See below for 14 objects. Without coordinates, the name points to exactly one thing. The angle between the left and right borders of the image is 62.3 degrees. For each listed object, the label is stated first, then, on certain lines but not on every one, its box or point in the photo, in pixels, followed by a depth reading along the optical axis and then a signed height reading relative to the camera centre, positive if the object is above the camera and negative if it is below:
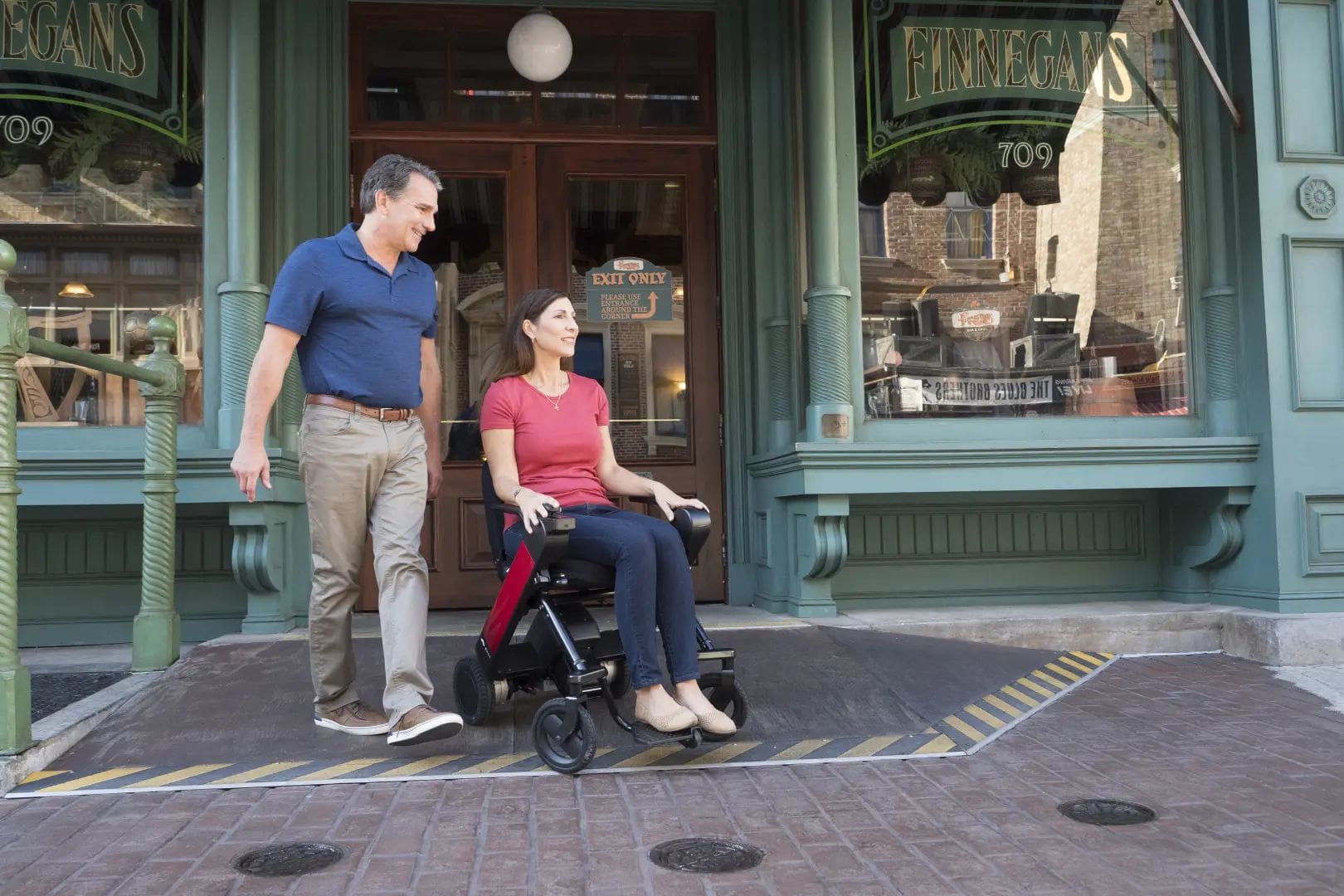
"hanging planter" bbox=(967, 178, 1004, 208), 6.18 +1.58
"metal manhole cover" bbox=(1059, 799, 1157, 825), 3.03 -0.94
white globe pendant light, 5.96 +2.38
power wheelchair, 3.43 -0.56
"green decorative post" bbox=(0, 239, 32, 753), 3.42 -0.14
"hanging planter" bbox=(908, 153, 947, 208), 6.11 +1.65
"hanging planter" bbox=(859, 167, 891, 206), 6.00 +1.59
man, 3.65 +0.24
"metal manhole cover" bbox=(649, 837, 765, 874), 2.70 -0.92
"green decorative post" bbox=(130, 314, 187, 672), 4.68 -0.11
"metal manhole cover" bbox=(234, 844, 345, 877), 2.69 -0.91
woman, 3.46 -0.01
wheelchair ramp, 3.57 -0.84
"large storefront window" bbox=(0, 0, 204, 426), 5.59 +1.67
